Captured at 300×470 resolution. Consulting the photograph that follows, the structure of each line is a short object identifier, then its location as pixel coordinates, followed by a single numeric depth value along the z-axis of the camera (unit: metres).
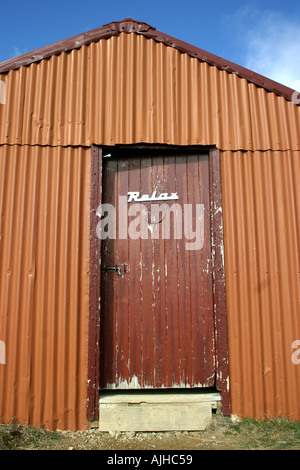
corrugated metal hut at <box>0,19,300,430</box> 4.02
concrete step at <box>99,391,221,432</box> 3.87
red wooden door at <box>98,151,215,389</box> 4.21
